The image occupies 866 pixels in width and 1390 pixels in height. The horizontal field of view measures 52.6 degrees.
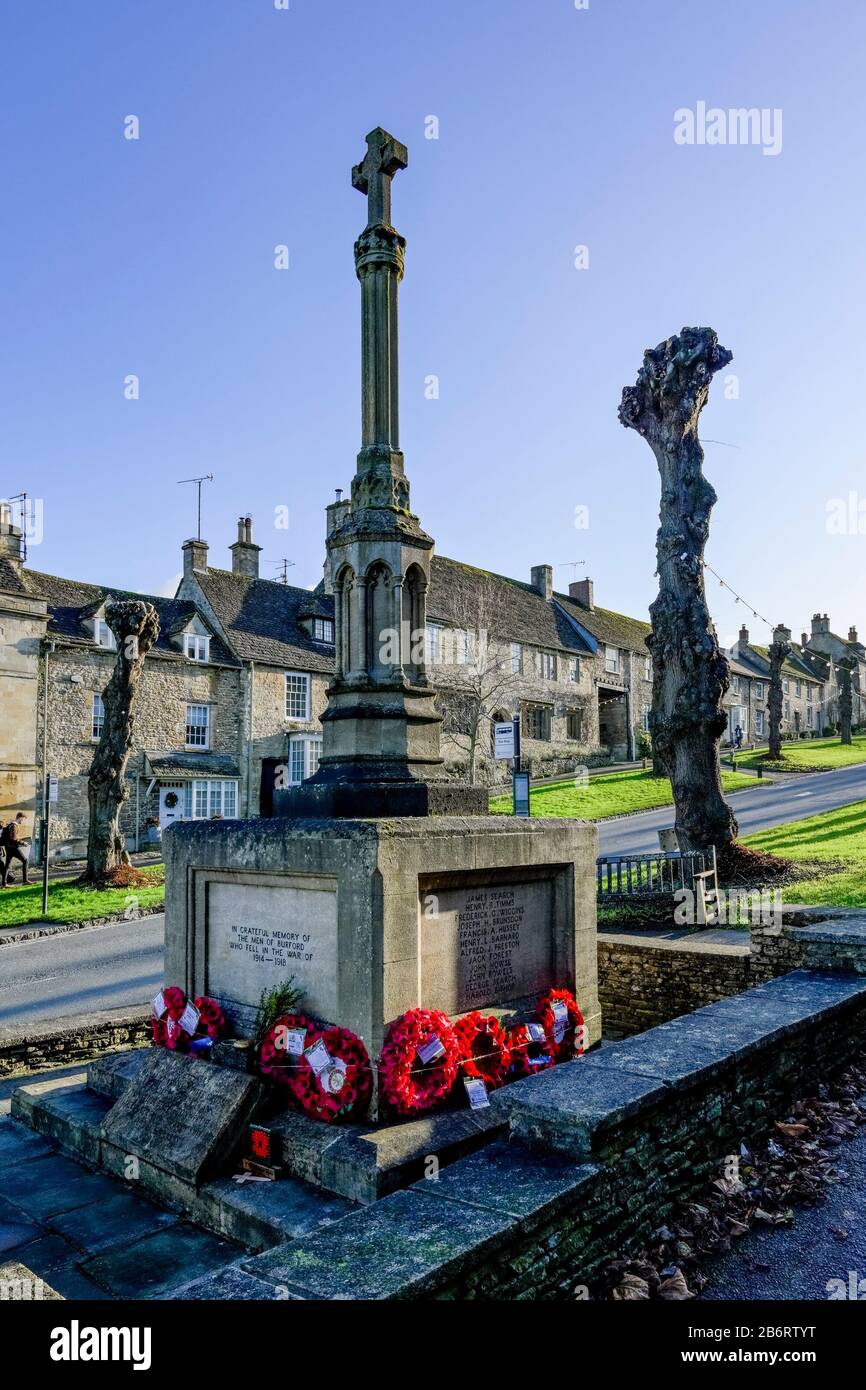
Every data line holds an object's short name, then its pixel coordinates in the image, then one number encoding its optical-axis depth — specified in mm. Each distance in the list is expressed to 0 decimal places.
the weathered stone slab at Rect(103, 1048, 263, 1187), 4938
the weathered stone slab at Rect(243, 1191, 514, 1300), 2770
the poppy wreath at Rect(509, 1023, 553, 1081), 6031
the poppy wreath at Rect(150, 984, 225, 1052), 6184
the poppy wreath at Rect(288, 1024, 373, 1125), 5129
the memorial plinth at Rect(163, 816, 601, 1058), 5398
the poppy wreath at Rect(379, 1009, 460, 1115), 5129
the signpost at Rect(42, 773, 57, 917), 16755
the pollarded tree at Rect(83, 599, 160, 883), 20938
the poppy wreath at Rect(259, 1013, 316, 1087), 5469
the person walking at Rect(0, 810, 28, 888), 22094
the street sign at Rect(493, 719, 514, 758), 15422
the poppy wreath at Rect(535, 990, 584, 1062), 6340
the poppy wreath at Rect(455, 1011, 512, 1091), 5566
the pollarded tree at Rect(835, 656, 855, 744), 53484
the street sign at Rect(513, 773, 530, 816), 14703
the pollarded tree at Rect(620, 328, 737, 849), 16016
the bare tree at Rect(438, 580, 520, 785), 40750
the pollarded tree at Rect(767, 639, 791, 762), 40681
